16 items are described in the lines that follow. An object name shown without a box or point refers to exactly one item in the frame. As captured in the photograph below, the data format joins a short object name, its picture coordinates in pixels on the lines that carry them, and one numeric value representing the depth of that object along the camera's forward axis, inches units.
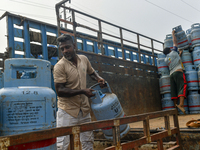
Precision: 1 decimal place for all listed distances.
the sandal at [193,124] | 118.2
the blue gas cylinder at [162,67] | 285.3
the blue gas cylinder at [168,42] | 299.0
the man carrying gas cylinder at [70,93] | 89.7
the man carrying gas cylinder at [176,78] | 235.4
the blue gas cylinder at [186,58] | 274.7
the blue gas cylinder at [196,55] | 264.4
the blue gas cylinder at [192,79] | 254.0
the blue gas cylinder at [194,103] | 248.7
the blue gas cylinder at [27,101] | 55.6
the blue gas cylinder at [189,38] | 283.1
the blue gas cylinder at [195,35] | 267.2
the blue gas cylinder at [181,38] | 269.7
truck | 103.3
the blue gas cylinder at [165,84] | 277.6
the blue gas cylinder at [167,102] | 273.6
